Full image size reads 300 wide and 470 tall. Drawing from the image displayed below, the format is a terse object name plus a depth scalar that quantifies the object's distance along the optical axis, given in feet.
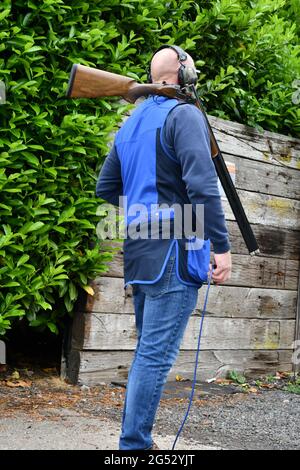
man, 20.43
